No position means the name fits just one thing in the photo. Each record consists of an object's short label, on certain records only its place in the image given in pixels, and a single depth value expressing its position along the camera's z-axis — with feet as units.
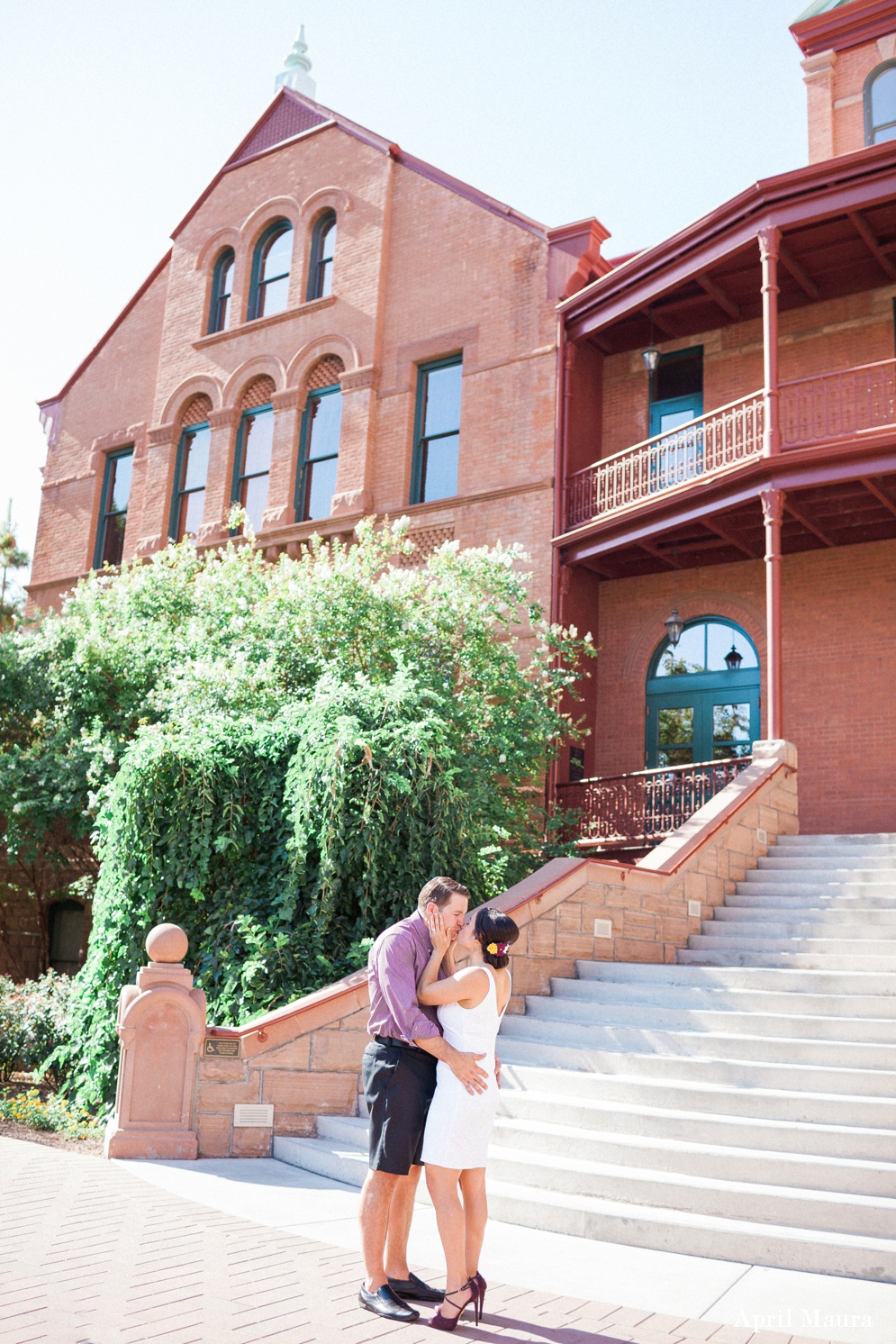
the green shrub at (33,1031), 33.35
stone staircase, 17.20
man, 14.14
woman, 13.75
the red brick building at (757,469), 42.88
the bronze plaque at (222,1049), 23.36
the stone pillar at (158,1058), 22.49
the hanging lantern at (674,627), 49.90
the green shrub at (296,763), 28.86
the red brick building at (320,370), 54.34
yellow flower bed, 25.99
